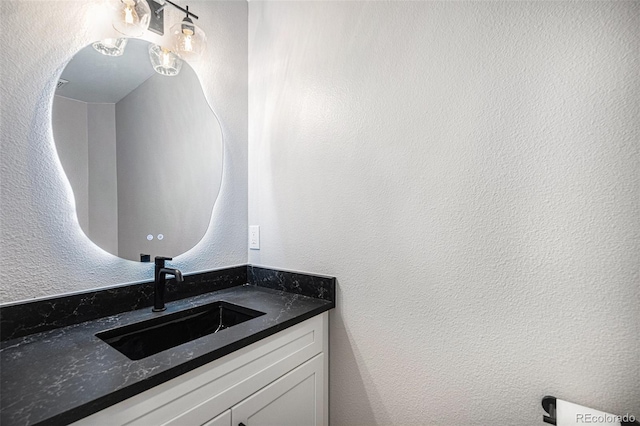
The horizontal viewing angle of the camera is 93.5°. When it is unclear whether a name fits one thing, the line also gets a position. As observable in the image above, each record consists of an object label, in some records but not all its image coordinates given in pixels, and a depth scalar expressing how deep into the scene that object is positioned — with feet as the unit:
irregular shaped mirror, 3.66
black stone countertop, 2.11
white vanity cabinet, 2.52
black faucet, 4.05
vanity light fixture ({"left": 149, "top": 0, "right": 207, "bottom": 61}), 4.34
